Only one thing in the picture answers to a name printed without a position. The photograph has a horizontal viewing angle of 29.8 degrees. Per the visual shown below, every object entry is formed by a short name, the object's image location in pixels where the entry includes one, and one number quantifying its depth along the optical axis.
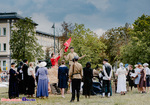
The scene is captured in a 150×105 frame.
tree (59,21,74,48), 54.06
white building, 67.81
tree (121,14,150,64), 47.53
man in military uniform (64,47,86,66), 17.41
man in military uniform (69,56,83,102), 13.28
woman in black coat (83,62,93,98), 15.78
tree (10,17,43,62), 40.41
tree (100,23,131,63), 58.34
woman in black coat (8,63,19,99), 15.35
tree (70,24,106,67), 42.91
